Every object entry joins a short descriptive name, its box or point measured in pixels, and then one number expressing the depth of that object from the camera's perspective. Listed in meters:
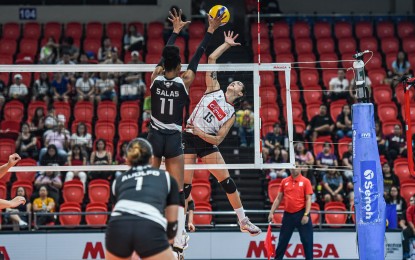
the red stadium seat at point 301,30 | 26.45
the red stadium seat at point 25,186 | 19.56
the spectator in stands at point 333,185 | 20.17
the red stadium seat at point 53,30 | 26.14
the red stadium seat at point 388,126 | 22.30
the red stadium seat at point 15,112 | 21.58
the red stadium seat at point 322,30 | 26.66
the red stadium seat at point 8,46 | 25.41
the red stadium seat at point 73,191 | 19.91
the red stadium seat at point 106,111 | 21.58
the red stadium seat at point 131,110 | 21.48
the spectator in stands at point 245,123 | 18.94
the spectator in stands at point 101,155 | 19.41
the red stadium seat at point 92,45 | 25.39
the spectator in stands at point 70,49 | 24.64
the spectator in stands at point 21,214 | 18.44
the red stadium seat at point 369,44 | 25.86
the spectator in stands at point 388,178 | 20.19
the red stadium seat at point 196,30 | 26.06
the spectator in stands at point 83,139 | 19.77
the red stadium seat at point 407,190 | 20.42
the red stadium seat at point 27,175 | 19.80
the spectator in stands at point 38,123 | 20.62
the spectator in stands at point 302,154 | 20.50
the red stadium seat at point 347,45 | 25.77
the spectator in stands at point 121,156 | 20.06
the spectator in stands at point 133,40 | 25.27
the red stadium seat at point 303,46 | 25.61
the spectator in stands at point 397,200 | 19.61
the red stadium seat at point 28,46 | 25.44
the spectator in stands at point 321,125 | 21.62
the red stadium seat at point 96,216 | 19.38
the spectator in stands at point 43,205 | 18.98
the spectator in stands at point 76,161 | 19.31
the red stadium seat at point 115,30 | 26.17
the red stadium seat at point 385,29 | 26.83
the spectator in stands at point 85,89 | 21.52
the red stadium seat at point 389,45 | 26.11
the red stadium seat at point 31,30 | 26.17
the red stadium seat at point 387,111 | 23.02
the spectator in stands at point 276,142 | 20.23
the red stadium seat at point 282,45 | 25.53
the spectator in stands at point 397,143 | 21.59
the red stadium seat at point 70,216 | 19.31
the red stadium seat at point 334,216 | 19.62
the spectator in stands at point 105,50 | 24.38
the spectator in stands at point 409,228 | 18.31
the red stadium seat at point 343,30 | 26.50
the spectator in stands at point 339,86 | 23.31
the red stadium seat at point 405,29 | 26.91
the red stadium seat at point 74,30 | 26.33
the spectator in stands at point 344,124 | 21.91
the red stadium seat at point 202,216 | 19.58
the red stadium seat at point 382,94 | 23.75
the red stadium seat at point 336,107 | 22.92
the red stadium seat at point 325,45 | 25.80
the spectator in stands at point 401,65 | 24.62
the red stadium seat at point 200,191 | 20.16
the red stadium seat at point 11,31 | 26.16
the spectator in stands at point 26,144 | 20.34
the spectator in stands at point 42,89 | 21.80
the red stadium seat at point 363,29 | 26.72
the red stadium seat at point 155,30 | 26.20
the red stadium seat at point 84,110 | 21.56
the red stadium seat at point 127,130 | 20.92
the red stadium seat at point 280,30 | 26.49
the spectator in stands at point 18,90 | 20.94
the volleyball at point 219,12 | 12.22
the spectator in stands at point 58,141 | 19.31
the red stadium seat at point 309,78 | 24.19
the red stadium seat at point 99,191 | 20.06
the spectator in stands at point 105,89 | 21.69
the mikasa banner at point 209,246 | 18.23
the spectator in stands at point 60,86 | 21.89
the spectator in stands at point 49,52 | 24.59
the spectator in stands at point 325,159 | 20.57
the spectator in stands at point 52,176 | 18.62
